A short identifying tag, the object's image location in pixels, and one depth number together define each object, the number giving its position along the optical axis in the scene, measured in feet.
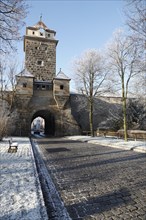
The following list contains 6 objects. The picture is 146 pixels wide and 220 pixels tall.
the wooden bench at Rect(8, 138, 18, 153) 35.29
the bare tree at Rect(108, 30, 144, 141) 61.93
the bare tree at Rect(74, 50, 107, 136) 84.89
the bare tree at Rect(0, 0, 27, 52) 26.58
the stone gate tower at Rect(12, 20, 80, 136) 90.74
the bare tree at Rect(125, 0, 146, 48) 32.60
